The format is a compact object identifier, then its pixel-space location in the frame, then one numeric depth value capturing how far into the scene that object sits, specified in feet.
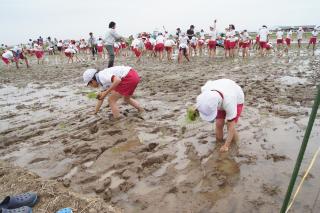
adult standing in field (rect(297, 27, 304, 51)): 64.90
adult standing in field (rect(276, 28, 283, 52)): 60.79
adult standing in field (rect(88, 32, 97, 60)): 72.13
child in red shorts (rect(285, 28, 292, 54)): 61.65
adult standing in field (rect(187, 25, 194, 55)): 55.11
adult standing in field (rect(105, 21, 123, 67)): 35.50
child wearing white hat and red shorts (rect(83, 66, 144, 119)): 17.13
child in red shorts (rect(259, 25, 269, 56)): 49.39
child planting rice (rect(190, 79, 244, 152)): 11.12
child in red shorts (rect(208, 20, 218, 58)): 50.62
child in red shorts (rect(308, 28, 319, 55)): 57.00
